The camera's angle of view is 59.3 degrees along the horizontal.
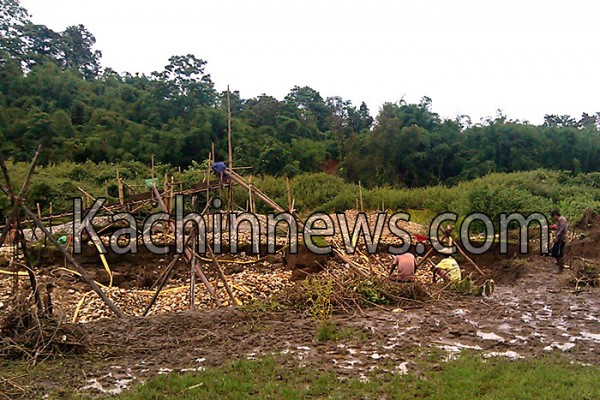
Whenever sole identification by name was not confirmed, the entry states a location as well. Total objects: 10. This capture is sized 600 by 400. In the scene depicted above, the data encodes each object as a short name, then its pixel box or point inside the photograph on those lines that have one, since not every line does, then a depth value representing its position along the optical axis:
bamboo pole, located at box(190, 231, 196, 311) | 7.82
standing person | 10.44
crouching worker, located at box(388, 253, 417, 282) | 8.14
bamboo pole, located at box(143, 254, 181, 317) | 7.79
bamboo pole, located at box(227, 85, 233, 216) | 10.60
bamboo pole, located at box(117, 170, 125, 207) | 13.71
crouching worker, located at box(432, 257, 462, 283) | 8.84
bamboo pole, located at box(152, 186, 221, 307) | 8.12
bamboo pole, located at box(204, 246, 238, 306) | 8.08
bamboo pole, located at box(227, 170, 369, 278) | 9.50
